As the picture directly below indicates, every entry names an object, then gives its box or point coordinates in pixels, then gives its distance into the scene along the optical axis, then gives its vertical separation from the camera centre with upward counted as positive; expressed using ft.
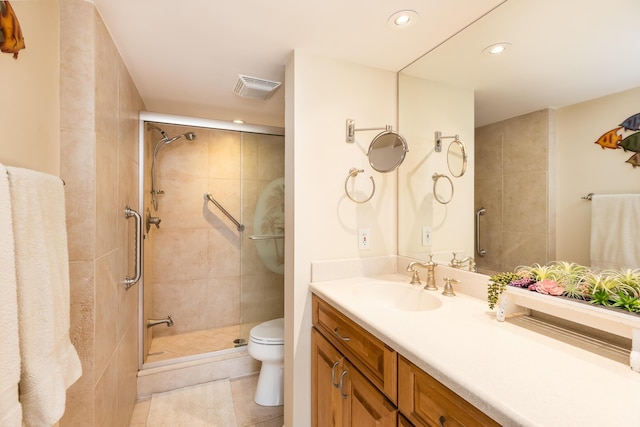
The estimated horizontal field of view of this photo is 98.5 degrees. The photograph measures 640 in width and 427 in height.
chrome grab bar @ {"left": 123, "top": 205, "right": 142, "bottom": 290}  5.26 -0.76
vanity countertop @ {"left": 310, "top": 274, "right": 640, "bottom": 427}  1.78 -1.27
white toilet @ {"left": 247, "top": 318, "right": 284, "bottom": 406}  5.97 -3.43
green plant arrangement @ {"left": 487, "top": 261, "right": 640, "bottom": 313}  2.60 -0.77
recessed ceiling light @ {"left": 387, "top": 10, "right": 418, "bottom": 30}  3.84 +2.79
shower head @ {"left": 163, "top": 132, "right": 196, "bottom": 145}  7.75 +2.12
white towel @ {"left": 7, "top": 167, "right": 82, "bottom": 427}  2.14 -0.73
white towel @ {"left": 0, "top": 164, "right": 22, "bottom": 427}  1.87 -0.77
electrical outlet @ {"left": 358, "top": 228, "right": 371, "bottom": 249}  5.29 -0.50
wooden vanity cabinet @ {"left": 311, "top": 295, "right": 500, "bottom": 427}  2.32 -1.87
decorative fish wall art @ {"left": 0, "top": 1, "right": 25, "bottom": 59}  2.31 +1.59
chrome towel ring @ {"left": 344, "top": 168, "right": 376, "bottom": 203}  5.07 +0.59
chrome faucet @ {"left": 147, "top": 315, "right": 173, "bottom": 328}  7.63 -3.22
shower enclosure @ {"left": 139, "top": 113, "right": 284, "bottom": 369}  7.67 -0.72
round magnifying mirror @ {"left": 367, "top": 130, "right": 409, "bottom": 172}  4.83 +1.10
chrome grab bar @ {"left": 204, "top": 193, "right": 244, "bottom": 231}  8.79 +0.16
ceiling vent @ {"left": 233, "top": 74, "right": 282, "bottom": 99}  5.82 +2.75
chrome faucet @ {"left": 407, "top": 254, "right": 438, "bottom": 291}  4.52 -1.02
